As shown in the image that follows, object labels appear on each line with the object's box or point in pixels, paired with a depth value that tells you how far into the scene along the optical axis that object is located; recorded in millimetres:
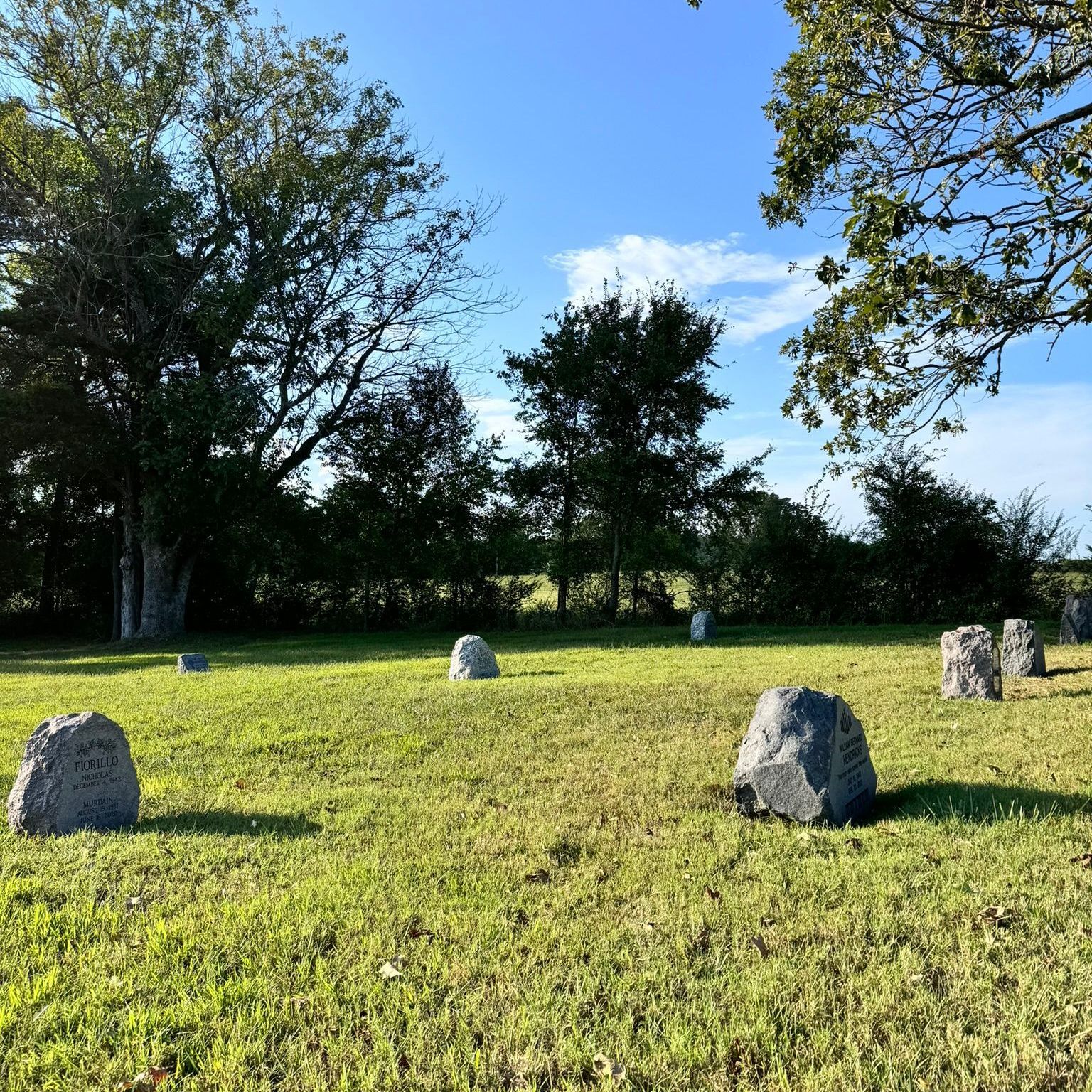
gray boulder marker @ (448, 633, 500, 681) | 13117
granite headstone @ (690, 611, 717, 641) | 19797
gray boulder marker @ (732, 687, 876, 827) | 5629
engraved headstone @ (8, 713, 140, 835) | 5863
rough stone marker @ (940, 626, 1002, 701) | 10109
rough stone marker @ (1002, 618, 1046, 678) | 11906
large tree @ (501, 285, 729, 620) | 24672
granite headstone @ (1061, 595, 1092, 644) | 15961
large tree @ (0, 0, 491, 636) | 21906
